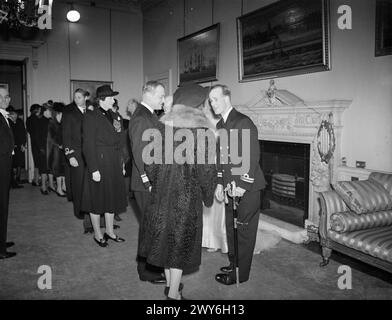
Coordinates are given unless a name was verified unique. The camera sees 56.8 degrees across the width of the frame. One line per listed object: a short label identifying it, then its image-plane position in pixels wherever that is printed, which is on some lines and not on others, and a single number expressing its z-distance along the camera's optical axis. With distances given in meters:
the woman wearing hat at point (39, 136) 6.83
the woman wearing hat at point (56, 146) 6.46
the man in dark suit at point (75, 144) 4.61
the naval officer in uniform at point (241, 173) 2.80
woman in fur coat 2.30
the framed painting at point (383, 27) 3.53
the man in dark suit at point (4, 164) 3.54
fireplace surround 4.11
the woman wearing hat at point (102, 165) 3.72
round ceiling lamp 7.79
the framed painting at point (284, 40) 4.27
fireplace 4.65
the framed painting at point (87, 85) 8.48
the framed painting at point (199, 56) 6.37
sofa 3.05
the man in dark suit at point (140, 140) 2.71
